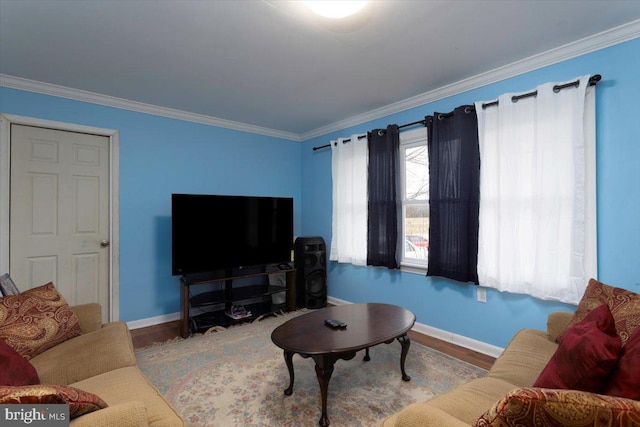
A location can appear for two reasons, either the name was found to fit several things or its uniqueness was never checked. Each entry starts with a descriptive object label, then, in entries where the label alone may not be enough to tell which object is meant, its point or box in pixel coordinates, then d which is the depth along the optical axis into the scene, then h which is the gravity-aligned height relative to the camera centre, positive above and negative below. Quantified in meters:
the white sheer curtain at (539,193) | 2.19 +0.15
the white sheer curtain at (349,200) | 3.75 +0.15
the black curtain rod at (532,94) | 2.13 +0.93
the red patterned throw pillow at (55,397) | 0.85 -0.55
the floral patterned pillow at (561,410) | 0.72 -0.48
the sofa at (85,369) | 0.97 -0.78
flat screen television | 3.20 -0.22
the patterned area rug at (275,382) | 1.88 -1.23
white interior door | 2.85 +0.00
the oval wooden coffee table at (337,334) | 1.78 -0.79
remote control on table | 2.11 -0.78
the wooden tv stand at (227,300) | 3.16 -0.97
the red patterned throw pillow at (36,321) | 1.66 -0.63
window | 3.29 +0.18
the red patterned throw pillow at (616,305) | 1.48 -0.48
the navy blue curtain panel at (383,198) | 3.39 +0.16
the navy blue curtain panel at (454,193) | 2.73 +0.18
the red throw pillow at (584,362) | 0.97 -0.49
